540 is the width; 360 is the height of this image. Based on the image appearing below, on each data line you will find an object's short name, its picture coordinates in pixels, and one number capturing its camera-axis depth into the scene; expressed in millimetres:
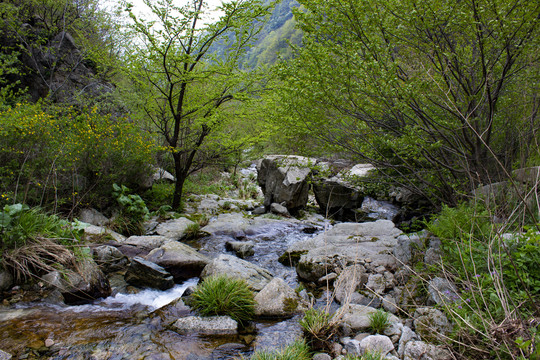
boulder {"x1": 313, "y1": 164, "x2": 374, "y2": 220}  12008
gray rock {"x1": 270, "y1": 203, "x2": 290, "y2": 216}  11906
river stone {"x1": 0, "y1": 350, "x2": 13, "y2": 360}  2730
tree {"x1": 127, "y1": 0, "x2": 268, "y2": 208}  6965
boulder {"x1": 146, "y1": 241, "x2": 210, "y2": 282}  5457
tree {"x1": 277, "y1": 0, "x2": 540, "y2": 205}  3809
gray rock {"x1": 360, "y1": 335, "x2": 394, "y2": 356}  2930
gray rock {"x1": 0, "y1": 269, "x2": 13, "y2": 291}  3924
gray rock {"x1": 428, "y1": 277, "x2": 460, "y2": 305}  3272
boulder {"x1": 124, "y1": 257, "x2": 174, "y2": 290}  4918
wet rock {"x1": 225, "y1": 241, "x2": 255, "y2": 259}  7066
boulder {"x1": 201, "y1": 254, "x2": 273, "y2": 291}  4859
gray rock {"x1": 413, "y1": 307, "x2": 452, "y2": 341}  3014
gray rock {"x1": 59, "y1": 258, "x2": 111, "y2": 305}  4112
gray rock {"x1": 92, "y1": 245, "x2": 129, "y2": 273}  5164
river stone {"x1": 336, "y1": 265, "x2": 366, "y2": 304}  4340
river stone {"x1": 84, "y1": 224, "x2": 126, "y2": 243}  5977
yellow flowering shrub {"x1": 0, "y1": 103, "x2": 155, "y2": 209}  5672
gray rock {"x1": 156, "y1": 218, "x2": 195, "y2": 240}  7867
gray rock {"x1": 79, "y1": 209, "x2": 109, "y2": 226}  7191
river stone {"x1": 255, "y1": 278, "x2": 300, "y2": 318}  4104
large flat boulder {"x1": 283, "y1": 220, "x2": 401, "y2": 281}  5176
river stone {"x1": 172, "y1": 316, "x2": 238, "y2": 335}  3664
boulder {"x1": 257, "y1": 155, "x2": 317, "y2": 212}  12539
